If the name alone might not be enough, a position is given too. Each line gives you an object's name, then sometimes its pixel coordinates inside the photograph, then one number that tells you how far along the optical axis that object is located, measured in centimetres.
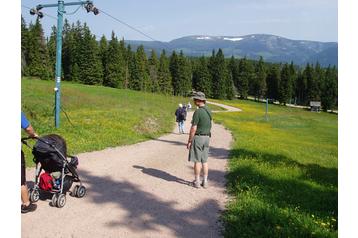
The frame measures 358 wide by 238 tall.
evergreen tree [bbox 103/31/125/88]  9294
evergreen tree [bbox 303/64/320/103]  11944
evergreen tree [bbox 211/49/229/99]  10931
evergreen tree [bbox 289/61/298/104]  12081
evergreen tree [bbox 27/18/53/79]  8356
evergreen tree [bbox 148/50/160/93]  10244
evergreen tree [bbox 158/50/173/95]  10475
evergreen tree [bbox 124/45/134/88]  9806
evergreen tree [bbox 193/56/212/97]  10888
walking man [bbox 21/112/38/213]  685
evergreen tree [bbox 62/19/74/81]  9251
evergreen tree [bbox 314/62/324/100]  11900
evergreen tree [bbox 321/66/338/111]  11270
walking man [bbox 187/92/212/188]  954
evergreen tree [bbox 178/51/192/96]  10700
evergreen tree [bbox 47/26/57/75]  9123
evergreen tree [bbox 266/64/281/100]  12166
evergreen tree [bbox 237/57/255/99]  12562
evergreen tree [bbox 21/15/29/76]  8246
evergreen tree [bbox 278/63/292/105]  11700
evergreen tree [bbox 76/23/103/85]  8919
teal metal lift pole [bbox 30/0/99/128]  1711
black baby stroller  780
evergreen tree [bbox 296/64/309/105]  12325
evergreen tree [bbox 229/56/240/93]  12890
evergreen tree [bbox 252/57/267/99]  12469
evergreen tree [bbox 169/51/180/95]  10762
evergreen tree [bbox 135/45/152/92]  9800
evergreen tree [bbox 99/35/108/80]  9501
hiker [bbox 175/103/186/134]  2229
